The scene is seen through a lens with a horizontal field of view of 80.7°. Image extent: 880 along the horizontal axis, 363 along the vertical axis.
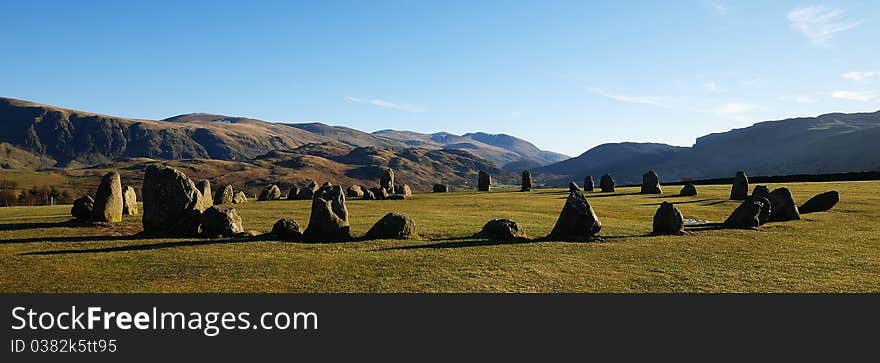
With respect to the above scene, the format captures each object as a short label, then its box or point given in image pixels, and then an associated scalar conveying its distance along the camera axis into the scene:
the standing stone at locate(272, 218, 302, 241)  22.12
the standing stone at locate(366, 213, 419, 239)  22.27
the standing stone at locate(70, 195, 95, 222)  26.27
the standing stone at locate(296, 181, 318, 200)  52.99
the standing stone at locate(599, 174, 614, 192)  58.20
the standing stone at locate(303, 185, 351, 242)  21.89
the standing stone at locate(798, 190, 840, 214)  32.03
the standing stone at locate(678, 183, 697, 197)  46.83
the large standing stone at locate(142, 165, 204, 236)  23.75
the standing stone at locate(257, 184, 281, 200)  51.72
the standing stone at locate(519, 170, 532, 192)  66.51
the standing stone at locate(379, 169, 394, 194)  57.33
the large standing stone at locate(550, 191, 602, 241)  22.14
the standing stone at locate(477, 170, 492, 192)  67.12
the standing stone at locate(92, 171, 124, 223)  26.17
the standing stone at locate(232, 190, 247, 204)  44.71
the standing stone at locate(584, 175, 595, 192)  62.25
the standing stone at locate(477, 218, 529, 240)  22.09
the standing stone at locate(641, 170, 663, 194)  51.69
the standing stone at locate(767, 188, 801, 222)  28.23
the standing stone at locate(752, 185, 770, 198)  29.57
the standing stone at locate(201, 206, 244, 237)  22.38
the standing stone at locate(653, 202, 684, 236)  23.55
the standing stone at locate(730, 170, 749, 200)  41.84
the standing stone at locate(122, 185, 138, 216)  30.60
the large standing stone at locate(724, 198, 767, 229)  25.56
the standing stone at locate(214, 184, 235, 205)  42.94
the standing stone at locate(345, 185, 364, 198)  53.88
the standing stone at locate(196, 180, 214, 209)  31.92
